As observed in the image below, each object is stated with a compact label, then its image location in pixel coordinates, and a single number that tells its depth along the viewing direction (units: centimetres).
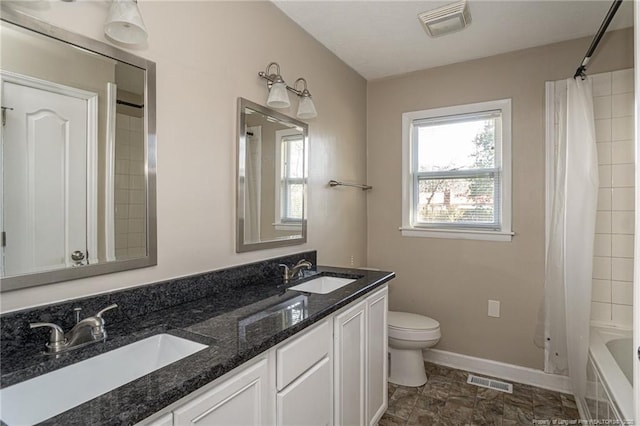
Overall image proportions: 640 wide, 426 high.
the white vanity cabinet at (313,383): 90
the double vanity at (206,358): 80
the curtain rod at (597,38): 151
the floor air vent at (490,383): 245
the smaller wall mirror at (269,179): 180
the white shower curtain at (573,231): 207
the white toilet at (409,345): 240
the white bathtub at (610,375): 142
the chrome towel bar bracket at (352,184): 260
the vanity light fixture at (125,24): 112
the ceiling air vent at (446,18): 196
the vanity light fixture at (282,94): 184
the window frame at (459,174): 261
